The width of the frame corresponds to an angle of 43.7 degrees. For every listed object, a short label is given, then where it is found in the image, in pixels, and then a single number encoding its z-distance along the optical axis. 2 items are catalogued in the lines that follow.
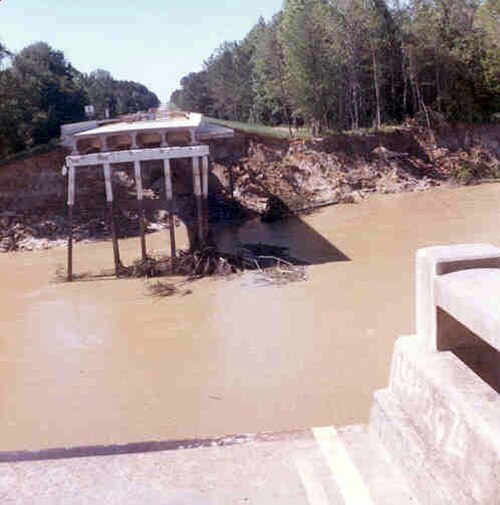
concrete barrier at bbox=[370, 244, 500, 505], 3.40
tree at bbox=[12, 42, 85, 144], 30.42
